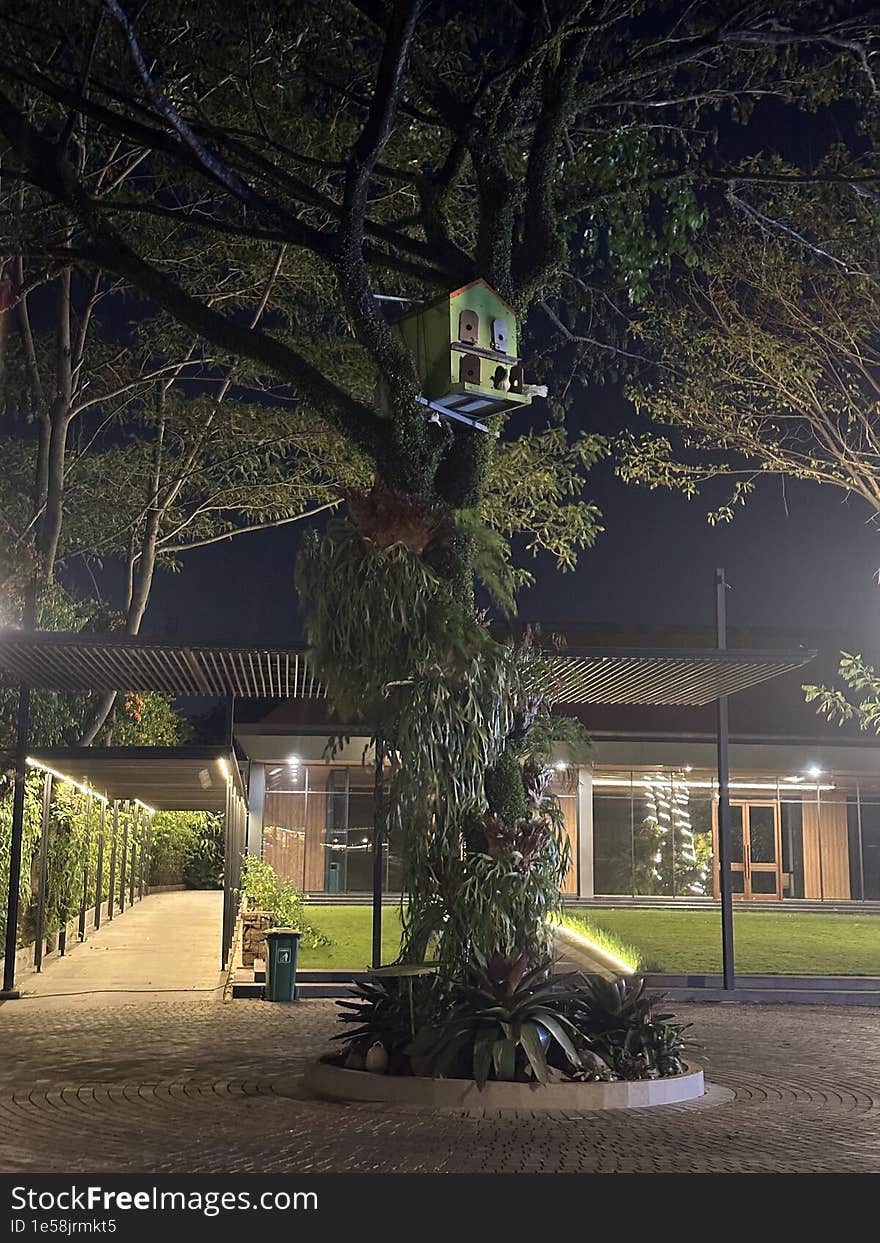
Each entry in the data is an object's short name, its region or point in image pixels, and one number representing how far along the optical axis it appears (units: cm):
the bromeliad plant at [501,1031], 908
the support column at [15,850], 1468
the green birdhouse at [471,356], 962
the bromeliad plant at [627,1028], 945
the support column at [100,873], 2297
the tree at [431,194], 953
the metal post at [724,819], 1545
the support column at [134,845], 3053
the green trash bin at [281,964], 1492
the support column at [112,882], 2520
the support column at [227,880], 1648
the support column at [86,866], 2086
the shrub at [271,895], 1903
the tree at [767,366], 1634
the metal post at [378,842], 970
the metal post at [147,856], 3494
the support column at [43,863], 1712
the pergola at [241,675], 1373
